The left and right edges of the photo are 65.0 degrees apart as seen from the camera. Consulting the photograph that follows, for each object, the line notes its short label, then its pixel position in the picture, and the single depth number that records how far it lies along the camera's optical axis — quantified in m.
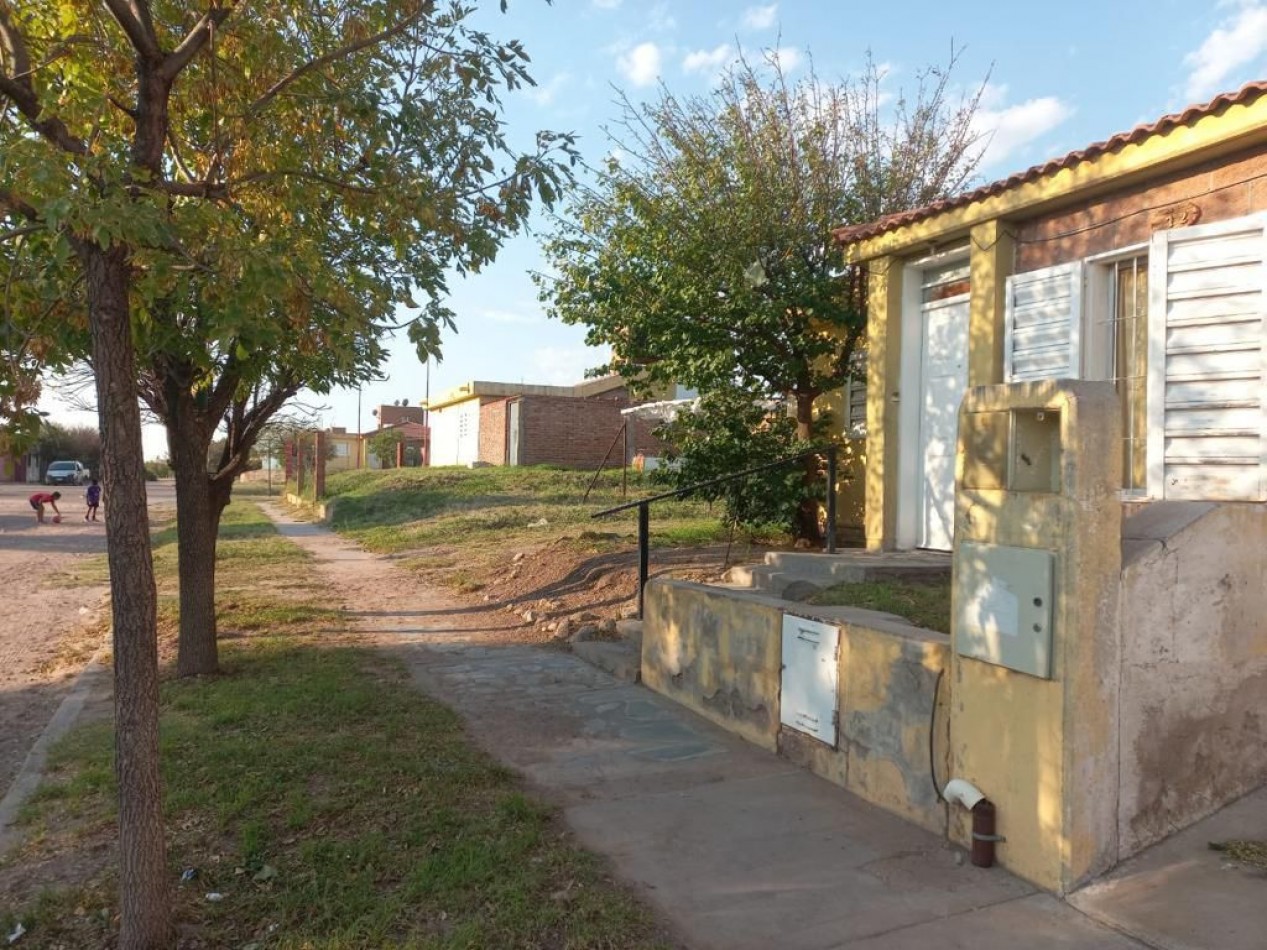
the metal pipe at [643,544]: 7.87
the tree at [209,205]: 3.56
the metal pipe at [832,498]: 8.19
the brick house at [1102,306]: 5.86
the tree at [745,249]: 10.59
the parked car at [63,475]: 55.06
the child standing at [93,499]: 28.00
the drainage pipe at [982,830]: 3.97
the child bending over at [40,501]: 26.69
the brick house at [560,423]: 29.95
